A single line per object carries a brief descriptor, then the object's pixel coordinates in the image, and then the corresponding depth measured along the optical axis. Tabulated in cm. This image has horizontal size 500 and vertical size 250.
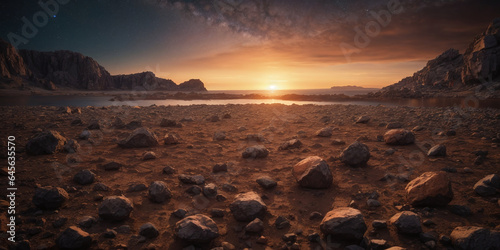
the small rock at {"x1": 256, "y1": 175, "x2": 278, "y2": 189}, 422
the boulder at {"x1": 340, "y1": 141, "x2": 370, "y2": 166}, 506
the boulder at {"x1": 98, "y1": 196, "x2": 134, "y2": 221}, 307
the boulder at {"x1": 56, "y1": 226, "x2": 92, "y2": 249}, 254
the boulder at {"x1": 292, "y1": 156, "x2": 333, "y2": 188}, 413
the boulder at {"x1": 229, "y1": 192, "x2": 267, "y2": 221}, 321
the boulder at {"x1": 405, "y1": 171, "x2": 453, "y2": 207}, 326
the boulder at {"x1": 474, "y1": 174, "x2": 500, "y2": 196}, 351
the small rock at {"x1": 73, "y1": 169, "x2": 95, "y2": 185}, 416
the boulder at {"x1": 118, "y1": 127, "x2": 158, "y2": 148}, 671
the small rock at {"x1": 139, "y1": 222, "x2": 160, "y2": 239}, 285
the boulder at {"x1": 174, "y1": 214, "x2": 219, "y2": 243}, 267
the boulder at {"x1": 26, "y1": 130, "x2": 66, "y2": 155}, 559
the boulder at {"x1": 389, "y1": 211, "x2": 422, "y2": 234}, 275
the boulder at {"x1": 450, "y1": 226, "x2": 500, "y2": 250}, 237
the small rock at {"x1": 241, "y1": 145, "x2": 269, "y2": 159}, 600
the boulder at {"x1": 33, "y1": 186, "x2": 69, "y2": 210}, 329
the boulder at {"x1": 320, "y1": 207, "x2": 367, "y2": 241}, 271
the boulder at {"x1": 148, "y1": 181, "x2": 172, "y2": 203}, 369
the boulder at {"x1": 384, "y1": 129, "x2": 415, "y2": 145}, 643
